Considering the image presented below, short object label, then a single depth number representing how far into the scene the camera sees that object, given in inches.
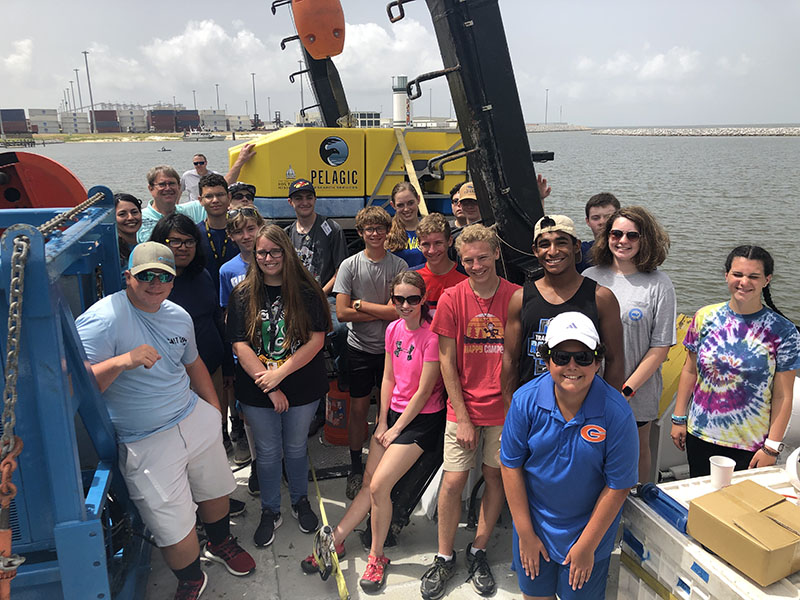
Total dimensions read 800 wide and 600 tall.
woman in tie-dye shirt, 108.8
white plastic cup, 93.7
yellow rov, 225.3
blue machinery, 78.8
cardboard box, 75.2
